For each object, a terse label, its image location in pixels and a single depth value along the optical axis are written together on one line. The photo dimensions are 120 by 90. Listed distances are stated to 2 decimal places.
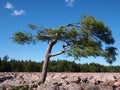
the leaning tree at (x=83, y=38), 6.01
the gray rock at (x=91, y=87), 5.06
